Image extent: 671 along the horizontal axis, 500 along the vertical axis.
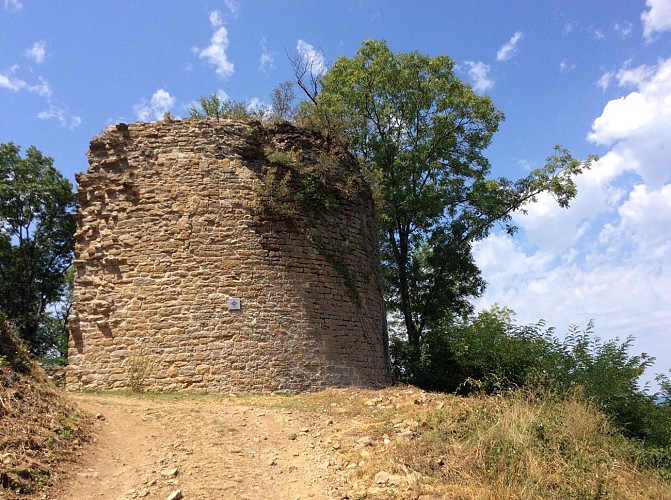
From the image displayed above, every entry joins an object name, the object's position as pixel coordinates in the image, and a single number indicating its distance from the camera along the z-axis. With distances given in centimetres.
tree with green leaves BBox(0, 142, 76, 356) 2095
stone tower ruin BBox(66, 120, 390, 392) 965
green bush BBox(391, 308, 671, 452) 1030
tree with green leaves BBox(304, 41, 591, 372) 1778
